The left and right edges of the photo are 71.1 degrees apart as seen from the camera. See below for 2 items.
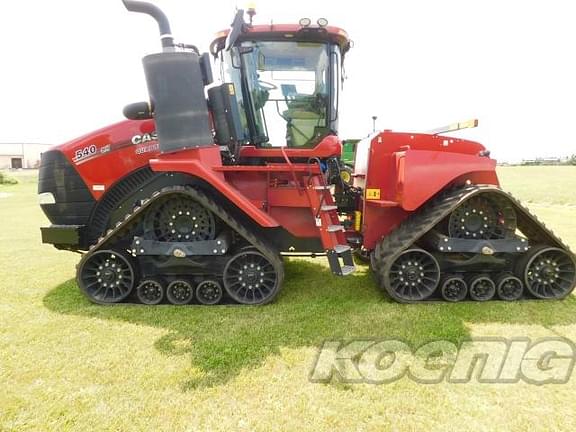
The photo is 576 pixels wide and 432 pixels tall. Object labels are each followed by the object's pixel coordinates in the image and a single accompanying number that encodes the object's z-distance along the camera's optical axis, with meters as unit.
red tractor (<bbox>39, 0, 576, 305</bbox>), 4.39
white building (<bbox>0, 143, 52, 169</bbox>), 80.00
